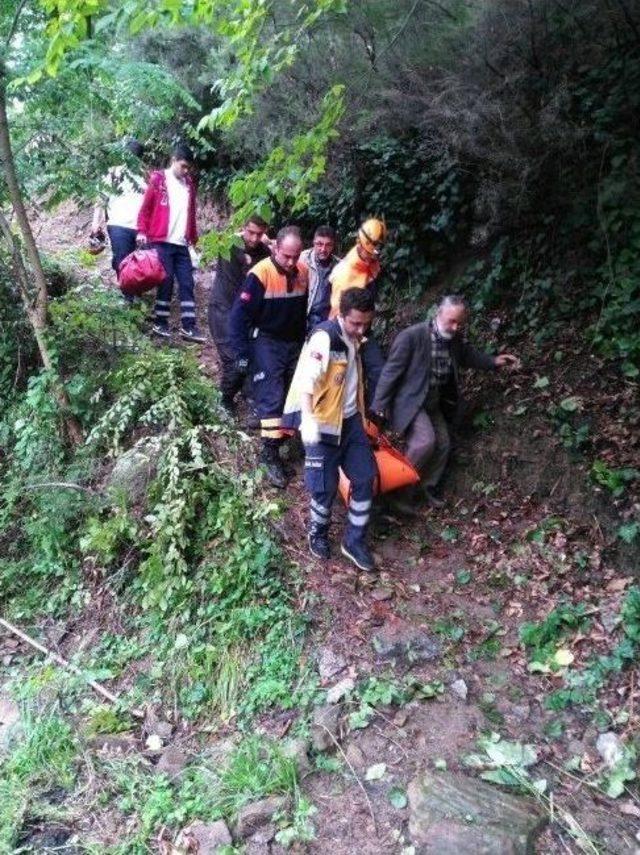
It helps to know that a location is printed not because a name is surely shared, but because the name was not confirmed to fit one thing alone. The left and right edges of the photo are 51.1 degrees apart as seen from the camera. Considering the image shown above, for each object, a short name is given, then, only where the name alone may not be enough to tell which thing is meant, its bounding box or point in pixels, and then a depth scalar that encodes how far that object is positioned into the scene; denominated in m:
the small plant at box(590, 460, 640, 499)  4.82
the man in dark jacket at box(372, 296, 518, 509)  5.18
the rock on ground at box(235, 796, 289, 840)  3.58
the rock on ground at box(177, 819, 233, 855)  3.52
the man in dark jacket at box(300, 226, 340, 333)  5.86
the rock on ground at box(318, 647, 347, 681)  4.35
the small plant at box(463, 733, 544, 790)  3.61
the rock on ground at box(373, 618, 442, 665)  4.39
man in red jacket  7.37
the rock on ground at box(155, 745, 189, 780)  4.06
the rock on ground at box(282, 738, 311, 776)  3.81
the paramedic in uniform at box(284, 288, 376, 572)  4.56
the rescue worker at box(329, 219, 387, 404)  5.38
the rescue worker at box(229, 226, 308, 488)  5.51
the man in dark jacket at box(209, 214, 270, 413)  6.30
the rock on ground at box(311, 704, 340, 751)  3.91
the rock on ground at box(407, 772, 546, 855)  3.28
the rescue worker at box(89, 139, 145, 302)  7.57
